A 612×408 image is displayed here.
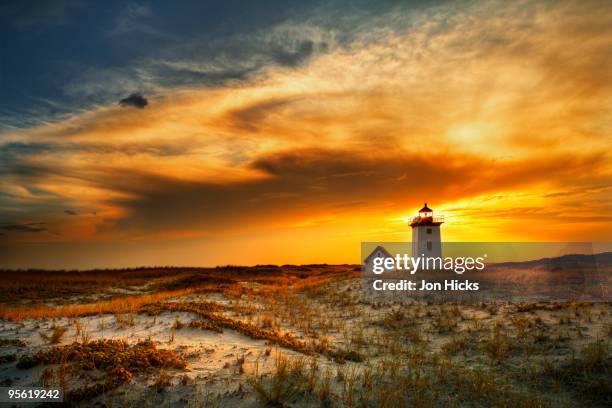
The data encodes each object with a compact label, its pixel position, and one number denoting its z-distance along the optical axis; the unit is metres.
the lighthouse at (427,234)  38.62
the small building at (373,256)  38.31
